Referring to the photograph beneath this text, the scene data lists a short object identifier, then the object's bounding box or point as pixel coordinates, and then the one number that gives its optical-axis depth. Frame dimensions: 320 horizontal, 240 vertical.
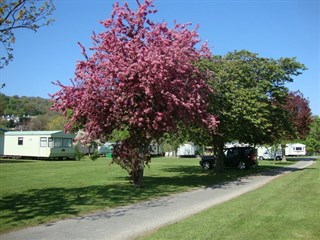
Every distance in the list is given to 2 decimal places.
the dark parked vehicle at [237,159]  29.72
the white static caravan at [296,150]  71.06
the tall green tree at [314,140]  82.38
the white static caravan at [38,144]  43.03
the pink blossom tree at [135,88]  15.00
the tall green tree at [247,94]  21.20
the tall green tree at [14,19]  12.60
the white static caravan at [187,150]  60.31
